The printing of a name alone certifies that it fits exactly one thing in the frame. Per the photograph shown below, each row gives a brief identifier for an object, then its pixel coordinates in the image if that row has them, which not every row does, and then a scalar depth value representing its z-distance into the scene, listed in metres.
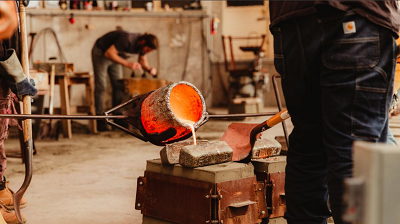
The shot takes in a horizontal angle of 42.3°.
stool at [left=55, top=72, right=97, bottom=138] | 7.01
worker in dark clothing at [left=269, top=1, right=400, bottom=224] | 1.77
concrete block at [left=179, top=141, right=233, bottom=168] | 2.61
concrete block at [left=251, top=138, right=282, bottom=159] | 2.90
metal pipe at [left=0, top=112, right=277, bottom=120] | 2.42
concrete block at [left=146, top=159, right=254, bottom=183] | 2.54
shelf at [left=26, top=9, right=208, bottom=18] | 9.95
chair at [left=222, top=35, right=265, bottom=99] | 9.59
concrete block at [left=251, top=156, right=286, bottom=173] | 2.79
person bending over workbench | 7.54
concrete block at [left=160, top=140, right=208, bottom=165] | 2.74
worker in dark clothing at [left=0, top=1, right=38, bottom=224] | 2.99
